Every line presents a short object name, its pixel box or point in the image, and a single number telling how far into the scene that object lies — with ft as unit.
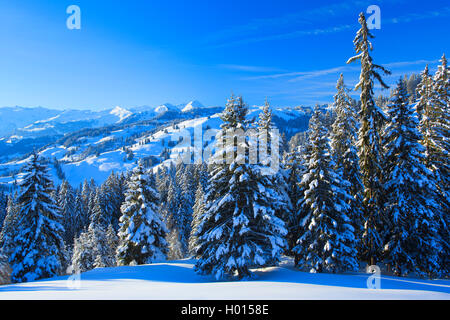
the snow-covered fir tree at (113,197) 201.98
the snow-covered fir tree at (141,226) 81.05
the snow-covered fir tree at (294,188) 64.03
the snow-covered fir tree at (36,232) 67.87
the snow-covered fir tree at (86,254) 122.72
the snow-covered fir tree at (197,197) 128.00
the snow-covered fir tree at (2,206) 231.28
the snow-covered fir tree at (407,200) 55.26
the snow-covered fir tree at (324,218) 54.15
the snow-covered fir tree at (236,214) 46.11
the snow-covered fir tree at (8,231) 109.60
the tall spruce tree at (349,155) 62.85
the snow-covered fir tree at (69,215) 212.86
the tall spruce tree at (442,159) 59.72
